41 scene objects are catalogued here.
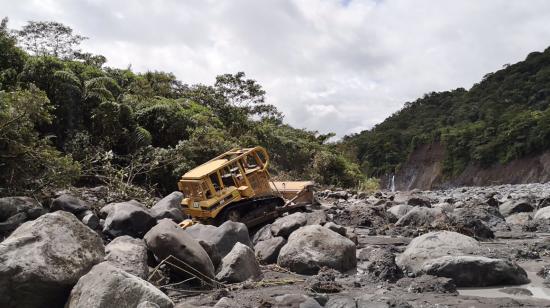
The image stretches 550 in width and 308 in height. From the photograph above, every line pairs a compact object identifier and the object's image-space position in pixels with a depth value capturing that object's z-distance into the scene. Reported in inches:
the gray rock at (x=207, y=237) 270.4
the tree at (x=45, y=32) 991.6
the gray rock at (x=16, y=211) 301.4
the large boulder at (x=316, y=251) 285.3
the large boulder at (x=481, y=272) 241.0
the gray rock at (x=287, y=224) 346.6
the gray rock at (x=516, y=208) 499.2
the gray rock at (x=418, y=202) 559.4
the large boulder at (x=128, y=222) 324.4
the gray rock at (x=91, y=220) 337.4
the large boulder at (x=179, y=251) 248.2
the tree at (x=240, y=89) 1036.5
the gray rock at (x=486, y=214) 415.7
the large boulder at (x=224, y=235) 299.9
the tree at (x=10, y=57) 581.6
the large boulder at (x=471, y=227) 366.3
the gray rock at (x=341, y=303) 202.8
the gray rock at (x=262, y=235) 368.2
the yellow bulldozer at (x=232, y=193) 391.2
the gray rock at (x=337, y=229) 344.2
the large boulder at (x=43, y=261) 190.1
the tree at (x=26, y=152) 360.5
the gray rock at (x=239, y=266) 258.4
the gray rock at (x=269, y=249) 315.9
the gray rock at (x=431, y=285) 228.7
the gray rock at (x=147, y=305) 170.2
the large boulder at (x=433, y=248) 273.4
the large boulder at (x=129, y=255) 228.2
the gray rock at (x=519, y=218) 445.9
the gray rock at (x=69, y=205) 357.7
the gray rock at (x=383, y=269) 261.4
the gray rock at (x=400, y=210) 486.3
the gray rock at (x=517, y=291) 225.5
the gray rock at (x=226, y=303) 215.2
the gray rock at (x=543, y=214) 441.4
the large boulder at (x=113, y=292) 174.7
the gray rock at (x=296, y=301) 206.5
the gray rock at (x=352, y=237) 351.9
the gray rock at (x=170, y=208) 391.2
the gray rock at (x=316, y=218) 376.3
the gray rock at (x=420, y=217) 409.4
